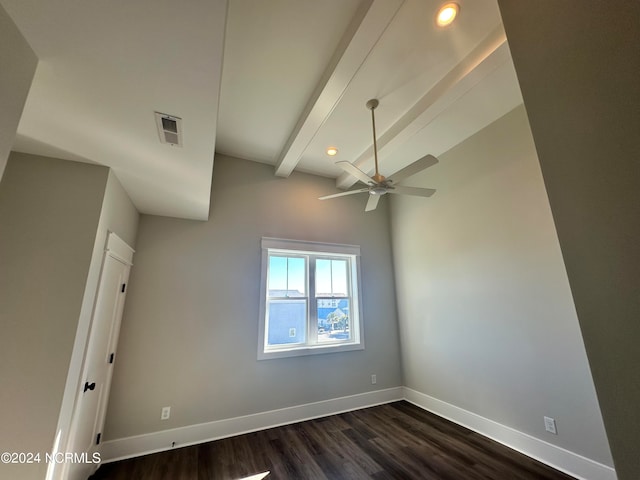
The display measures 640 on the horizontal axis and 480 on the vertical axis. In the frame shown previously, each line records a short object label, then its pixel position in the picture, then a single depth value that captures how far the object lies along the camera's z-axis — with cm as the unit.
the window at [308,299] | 356
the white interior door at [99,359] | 199
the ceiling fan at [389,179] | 232
